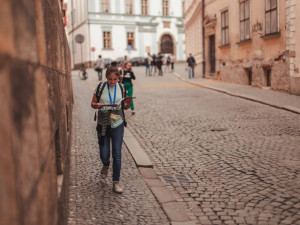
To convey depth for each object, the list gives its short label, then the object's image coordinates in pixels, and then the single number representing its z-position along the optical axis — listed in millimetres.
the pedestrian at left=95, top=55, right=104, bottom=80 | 26773
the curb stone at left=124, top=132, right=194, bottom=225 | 4239
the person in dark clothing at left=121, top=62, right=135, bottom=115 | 11750
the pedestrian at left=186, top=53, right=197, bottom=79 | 26781
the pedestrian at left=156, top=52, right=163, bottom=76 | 31483
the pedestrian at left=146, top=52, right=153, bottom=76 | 31859
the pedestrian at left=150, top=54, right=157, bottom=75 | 32444
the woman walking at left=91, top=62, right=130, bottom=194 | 5191
